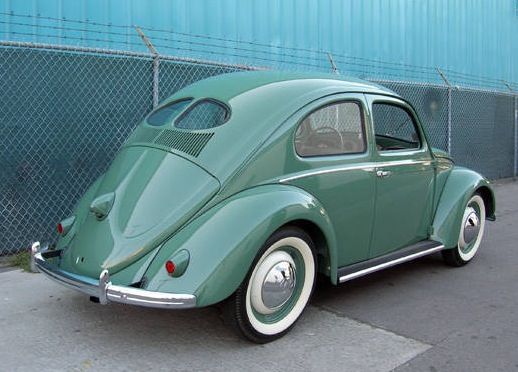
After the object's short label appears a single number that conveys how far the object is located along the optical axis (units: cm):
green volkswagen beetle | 334
